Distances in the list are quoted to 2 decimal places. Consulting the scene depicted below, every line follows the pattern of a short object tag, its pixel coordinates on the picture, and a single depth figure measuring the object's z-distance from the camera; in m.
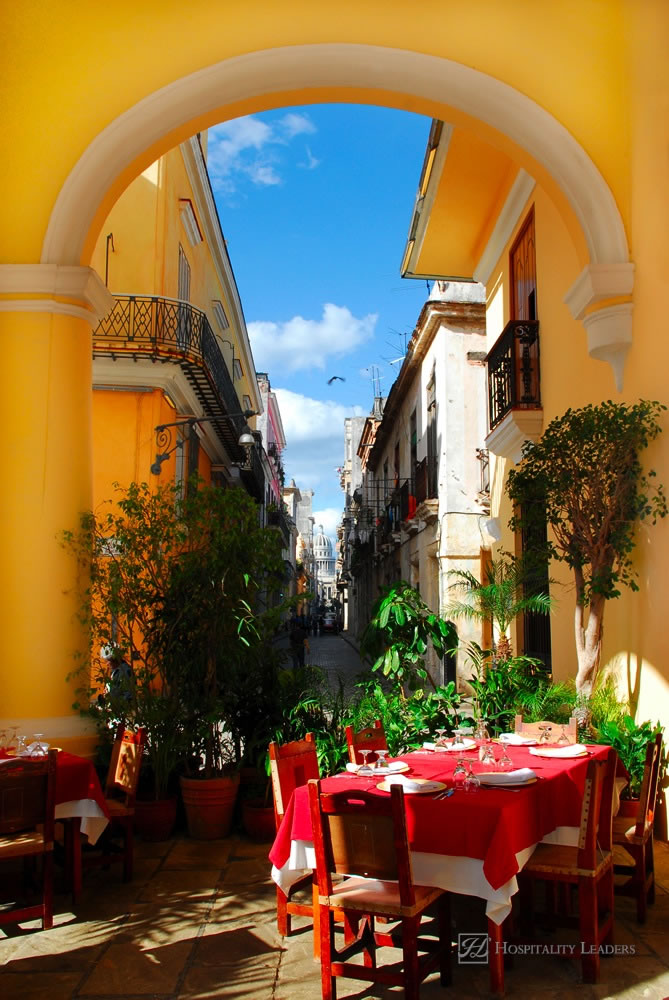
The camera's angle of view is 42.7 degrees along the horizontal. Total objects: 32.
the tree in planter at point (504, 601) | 7.74
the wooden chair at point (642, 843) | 4.42
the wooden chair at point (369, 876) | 3.42
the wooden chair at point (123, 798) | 5.21
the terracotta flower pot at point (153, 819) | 6.16
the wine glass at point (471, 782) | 4.05
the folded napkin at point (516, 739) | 5.33
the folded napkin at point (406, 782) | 4.02
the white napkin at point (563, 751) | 4.87
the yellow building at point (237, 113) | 6.17
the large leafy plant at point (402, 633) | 6.86
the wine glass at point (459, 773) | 4.18
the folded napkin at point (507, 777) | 4.10
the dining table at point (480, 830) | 3.59
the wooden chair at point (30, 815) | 4.30
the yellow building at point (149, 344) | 12.54
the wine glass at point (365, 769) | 4.45
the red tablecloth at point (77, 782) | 4.86
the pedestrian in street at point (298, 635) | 18.81
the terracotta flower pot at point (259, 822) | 6.01
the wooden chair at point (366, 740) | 5.16
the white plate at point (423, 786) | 3.97
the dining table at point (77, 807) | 4.86
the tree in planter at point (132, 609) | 6.29
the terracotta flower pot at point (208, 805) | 6.15
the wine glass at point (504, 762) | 4.52
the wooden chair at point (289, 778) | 4.34
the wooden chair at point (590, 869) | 3.82
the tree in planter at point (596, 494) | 6.01
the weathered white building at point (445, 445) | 15.30
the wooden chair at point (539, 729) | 5.36
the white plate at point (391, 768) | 4.47
